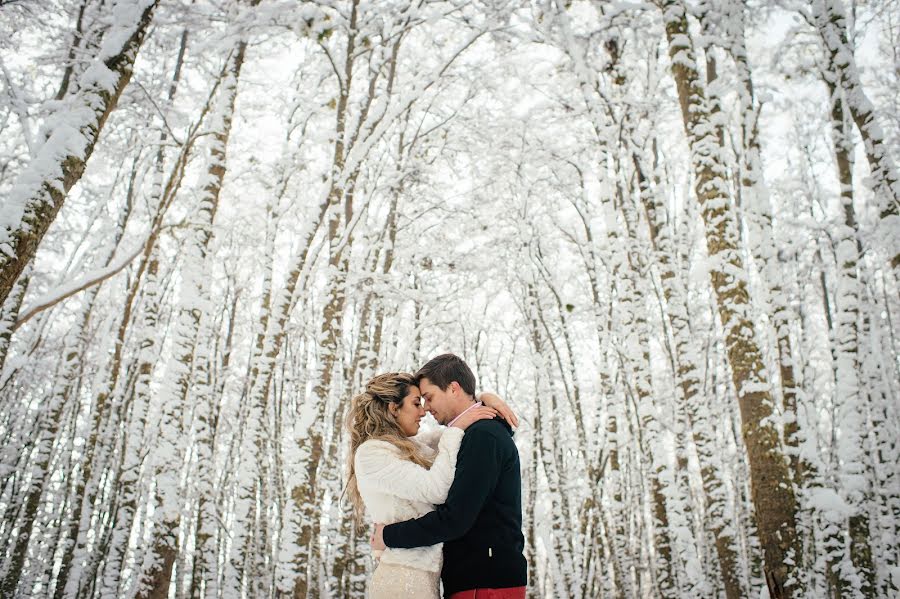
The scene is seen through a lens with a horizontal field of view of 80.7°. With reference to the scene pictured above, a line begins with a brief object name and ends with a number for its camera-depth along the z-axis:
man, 2.51
